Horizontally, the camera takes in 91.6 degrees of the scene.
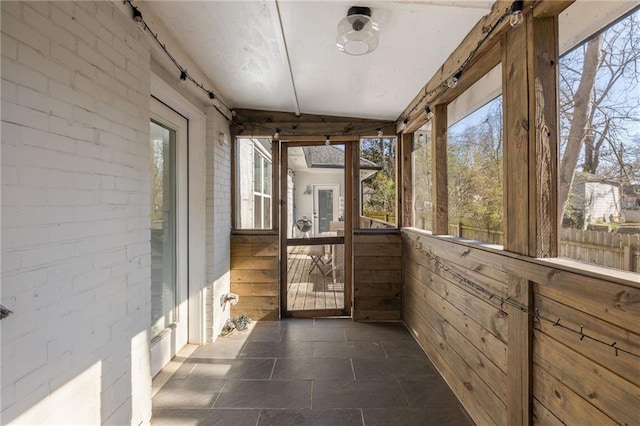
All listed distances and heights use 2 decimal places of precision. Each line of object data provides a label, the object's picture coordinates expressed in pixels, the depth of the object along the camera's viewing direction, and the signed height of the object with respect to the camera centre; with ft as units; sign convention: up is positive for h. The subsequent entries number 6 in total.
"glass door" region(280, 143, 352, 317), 12.34 -0.69
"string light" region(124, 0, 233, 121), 5.51 +3.51
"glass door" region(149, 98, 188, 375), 8.10 -0.57
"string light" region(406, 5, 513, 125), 5.15 +3.19
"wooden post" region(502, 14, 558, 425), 4.53 +0.61
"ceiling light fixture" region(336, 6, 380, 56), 5.60 +3.38
